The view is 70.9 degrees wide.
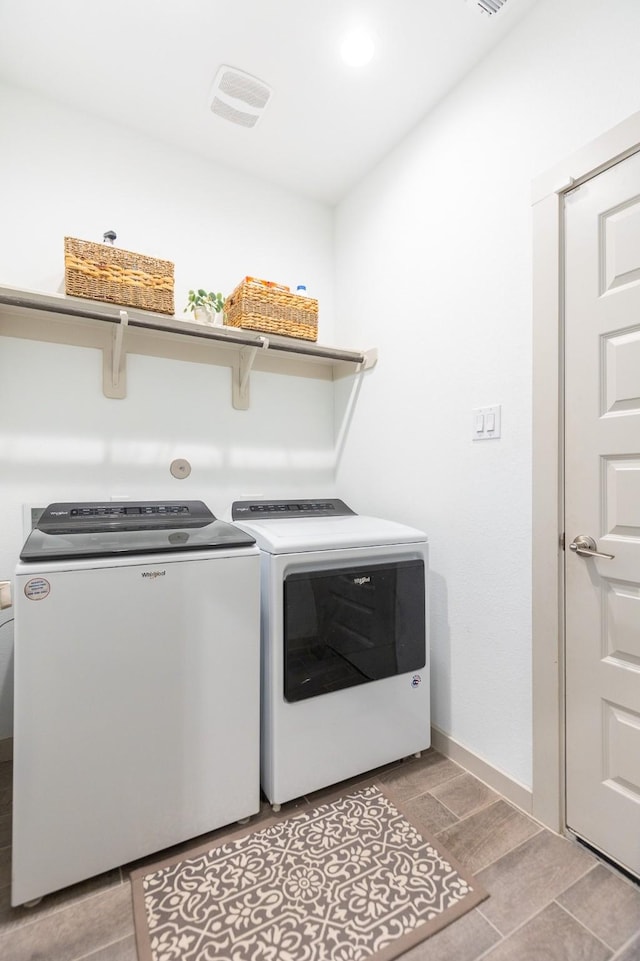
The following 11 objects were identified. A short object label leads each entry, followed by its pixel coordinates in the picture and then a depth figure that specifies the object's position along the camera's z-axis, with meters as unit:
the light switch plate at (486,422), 1.62
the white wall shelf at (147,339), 1.64
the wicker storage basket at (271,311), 1.91
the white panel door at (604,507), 1.24
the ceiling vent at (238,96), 1.75
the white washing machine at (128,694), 1.15
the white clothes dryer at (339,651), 1.50
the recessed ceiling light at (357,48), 1.58
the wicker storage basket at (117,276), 1.63
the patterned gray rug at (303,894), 1.07
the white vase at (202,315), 1.95
